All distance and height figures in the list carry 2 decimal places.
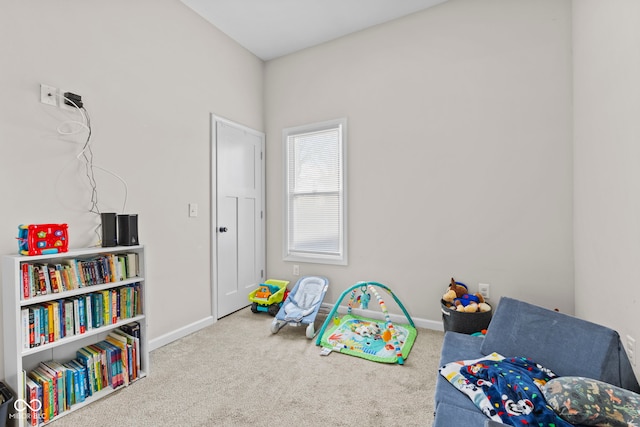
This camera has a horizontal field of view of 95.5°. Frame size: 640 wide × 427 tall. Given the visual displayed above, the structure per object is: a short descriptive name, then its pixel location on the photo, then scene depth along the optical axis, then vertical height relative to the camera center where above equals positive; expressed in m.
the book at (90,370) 1.77 -0.98
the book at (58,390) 1.60 -1.00
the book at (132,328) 2.01 -0.83
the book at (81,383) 1.70 -1.03
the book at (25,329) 1.51 -0.62
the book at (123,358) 1.89 -0.97
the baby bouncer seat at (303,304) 2.64 -0.95
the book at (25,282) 1.53 -0.38
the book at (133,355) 1.94 -0.98
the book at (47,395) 1.55 -1.00
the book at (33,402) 1.51 -1.01
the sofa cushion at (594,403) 1.02 -0.71
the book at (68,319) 1.68 -0.64
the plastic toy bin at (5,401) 1.39 -0.96
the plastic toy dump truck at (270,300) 3.09 -0.96
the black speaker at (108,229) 1.92 -0.13
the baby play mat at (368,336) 2.27 -1.11
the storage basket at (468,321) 2.31 -0.89
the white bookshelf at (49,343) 1.48 -0.66
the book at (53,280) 1.63 -0.40
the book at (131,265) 2.00 -0.38
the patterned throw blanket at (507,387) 1.11 -0.77
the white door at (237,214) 3.04 -0.05
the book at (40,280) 1.59 -0.38
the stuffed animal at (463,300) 2.36 -0.76
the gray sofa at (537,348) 1.22 -0.69
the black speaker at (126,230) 1.99 -0.14
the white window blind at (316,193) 3.24 +0.20
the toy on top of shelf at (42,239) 1.57 -0.16
